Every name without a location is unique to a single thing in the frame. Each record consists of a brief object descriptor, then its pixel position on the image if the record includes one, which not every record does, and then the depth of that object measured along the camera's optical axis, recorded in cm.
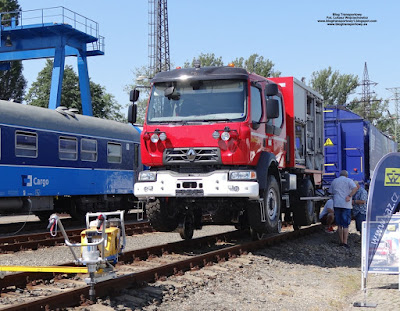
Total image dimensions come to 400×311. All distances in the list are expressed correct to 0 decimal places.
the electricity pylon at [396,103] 6531
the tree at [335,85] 6272
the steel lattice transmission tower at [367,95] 6604
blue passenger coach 1369
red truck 902
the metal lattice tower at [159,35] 4528
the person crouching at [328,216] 1382
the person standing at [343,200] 1148
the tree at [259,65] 5319
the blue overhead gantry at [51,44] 2667
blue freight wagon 1750
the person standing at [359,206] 1229
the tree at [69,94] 4334
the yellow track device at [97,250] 599
